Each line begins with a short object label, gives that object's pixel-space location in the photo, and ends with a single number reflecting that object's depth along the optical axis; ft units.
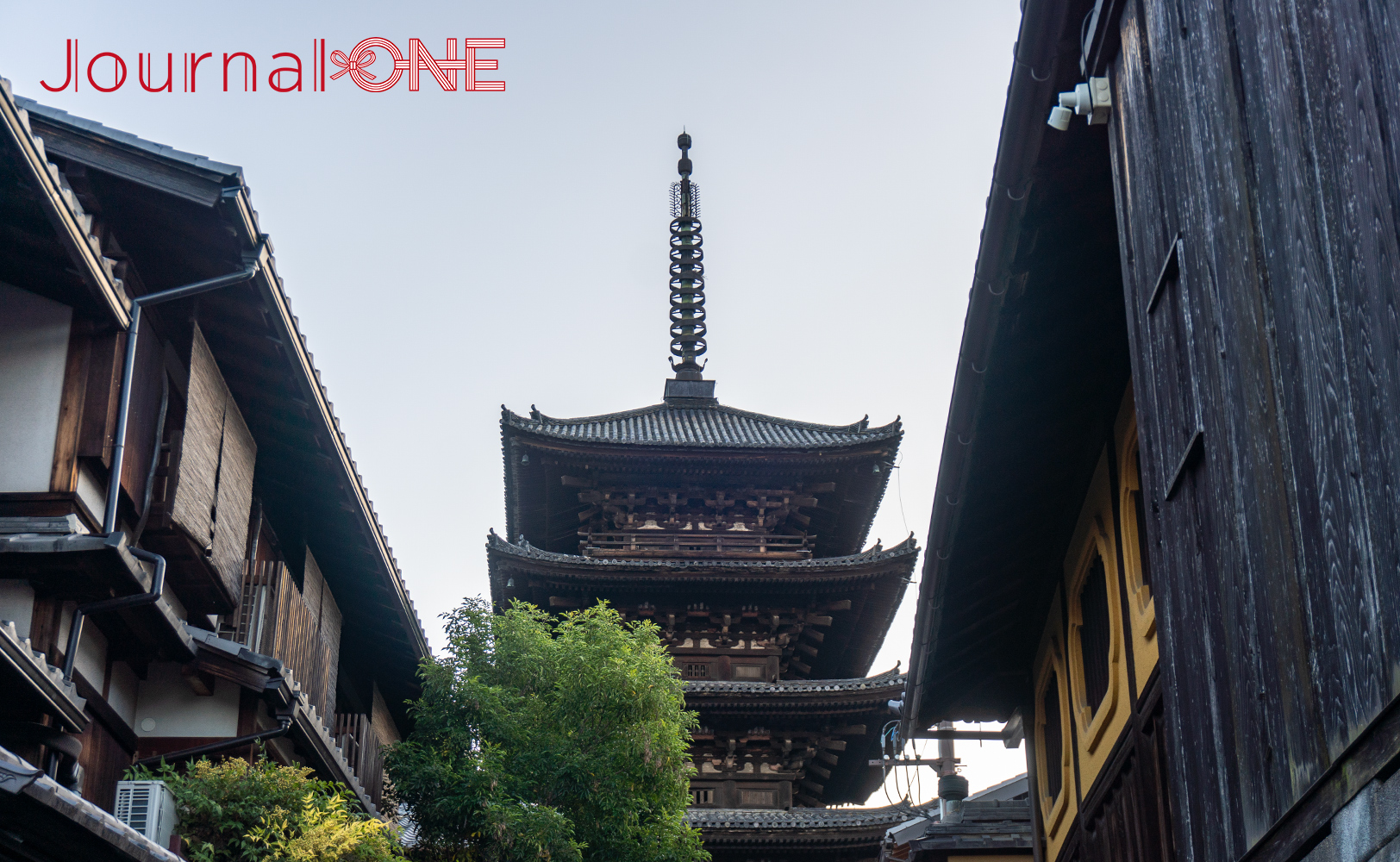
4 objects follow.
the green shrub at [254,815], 36.40
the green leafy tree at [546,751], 54.95
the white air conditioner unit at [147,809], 34.35
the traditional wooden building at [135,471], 30.76
